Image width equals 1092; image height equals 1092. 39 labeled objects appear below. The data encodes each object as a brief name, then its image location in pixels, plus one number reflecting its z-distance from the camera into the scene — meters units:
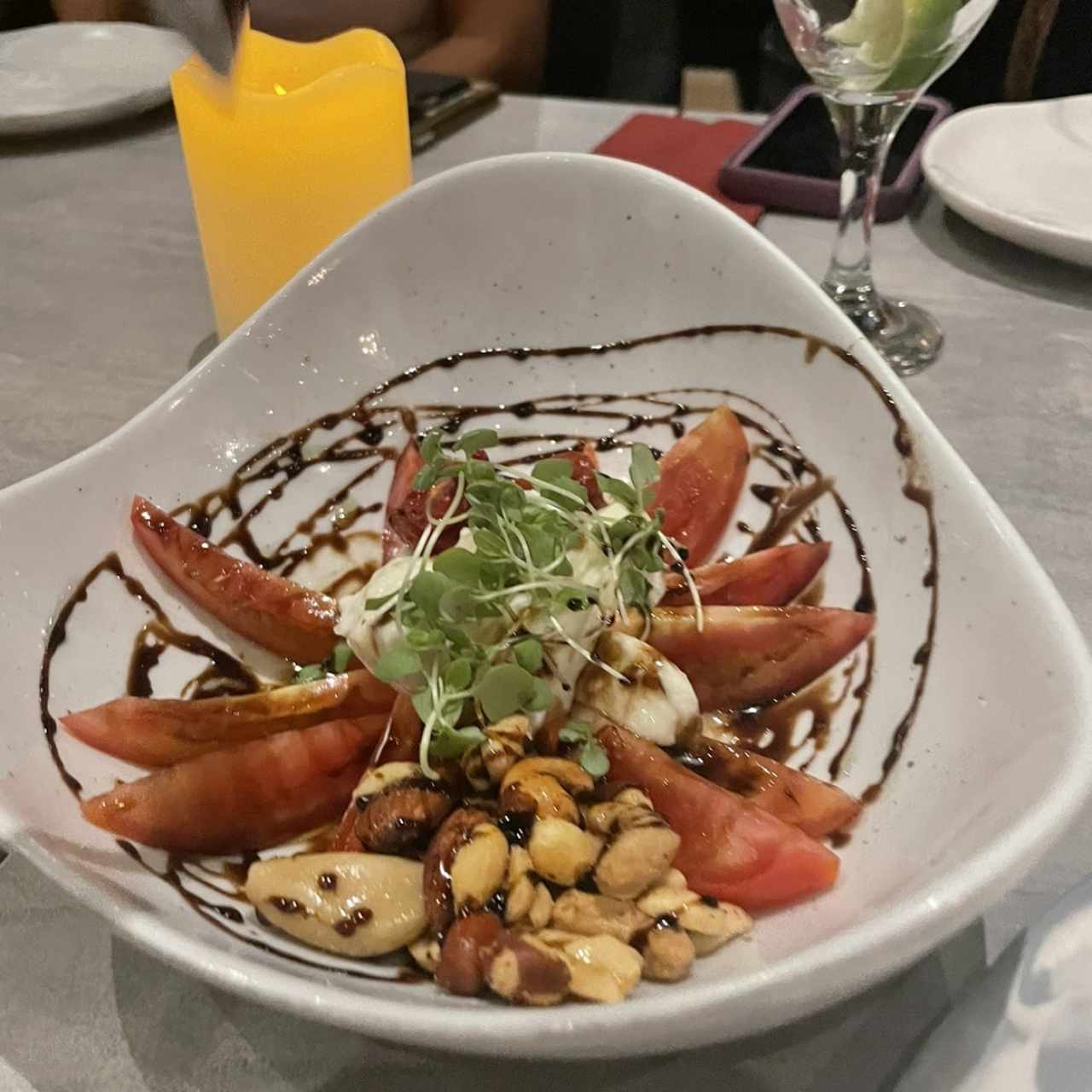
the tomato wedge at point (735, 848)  0.22
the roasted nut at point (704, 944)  0.20
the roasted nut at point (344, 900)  0.20
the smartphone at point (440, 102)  0.59
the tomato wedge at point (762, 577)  0.29
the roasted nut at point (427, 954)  0.20
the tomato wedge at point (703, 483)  0.32
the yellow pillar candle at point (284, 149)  0.38
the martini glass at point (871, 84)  0.37
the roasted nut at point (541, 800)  0.21
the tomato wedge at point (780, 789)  0.24
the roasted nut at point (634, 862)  0.20
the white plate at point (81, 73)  0.62
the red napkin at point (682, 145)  0.53
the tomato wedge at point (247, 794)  0.23
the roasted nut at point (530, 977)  0.18
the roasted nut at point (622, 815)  0.21
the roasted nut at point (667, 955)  0.20
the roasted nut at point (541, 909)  0.20
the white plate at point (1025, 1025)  0.19
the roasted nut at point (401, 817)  0.22
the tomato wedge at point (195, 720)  0.25
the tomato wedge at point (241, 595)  0.29
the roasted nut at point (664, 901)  0.20
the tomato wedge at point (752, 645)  0.27
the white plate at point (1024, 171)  0.46
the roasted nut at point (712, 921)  0.20
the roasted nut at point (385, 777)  0.22
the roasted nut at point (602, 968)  0.18
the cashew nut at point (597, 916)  0.20
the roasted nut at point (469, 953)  0.19
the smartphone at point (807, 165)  0.51
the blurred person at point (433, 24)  0.82
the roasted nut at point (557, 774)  0.22
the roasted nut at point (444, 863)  0.20
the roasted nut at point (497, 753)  0.22
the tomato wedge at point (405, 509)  0.30
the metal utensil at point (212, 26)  0.38
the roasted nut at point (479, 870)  0.20
